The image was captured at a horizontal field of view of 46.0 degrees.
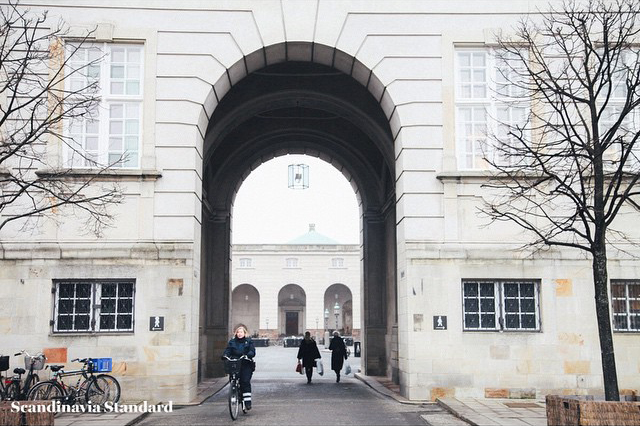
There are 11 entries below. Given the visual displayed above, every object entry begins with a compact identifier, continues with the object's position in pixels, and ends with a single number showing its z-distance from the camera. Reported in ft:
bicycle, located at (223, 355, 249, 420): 46.83
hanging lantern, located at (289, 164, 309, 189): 101.35
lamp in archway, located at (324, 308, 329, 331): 243.73
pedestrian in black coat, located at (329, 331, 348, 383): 82.17
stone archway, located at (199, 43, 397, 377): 77.36
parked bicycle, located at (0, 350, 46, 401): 47.34
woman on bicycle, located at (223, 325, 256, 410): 49.55
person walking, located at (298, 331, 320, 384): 77.97
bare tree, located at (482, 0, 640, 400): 56.85
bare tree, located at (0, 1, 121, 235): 55.11
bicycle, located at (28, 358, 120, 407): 48.29
